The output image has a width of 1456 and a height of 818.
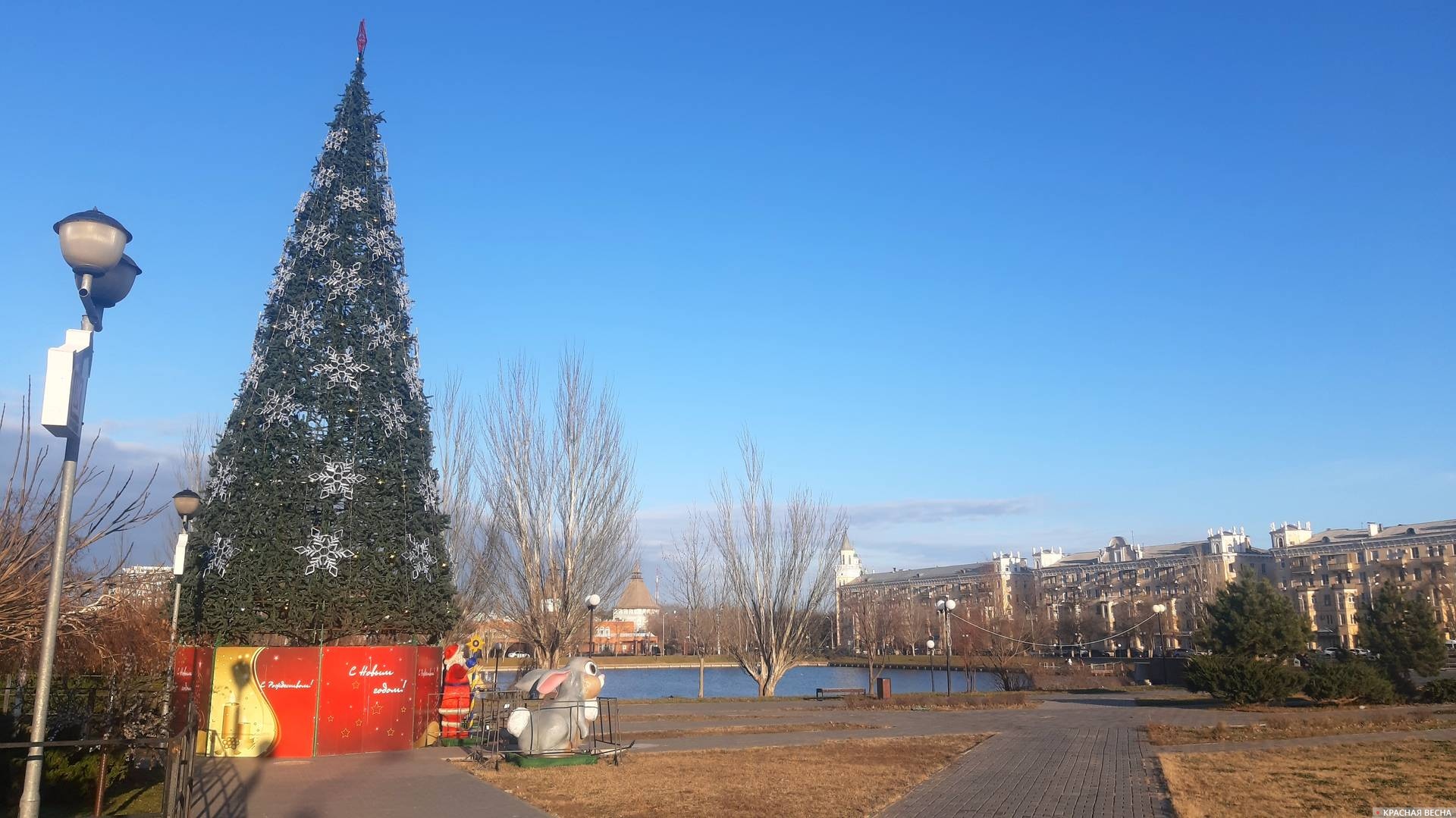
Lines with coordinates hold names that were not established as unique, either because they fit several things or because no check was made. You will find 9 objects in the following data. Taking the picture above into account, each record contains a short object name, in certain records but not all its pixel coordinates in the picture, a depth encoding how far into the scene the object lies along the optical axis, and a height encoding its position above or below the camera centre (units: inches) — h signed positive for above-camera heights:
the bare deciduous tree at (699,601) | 1555.1 -12.3
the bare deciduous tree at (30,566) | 352.5 +11.7
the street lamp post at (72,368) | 214.7 +53.5
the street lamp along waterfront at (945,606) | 1118.4 -16.4
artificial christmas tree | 602.9 +85.9
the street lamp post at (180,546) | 536.1 +28.3
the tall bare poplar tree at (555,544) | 1113.4 +59.1
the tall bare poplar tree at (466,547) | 1248.8 +63.2
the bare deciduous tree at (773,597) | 1307.8 -5.6
